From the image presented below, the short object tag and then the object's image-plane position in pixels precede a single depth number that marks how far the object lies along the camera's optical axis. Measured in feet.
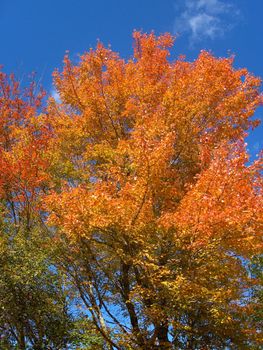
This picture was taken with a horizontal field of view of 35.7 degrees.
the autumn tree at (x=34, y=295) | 29.17
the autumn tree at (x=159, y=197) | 26.68
